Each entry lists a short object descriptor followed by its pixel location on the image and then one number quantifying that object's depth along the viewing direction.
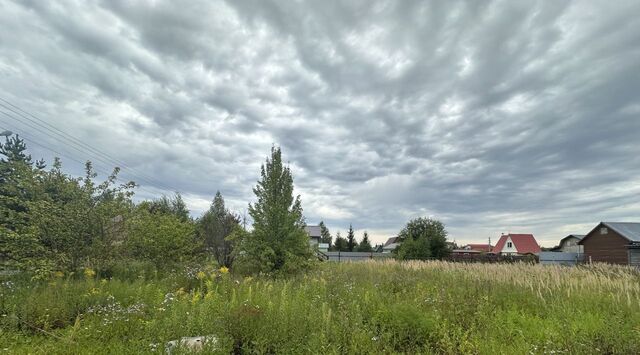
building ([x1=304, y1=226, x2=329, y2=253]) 57.22
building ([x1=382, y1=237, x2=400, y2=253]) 96.03
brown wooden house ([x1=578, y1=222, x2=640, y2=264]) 28.46
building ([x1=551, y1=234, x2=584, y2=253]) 49.28
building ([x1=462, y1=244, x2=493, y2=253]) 91.78
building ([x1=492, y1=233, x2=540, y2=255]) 59.69
